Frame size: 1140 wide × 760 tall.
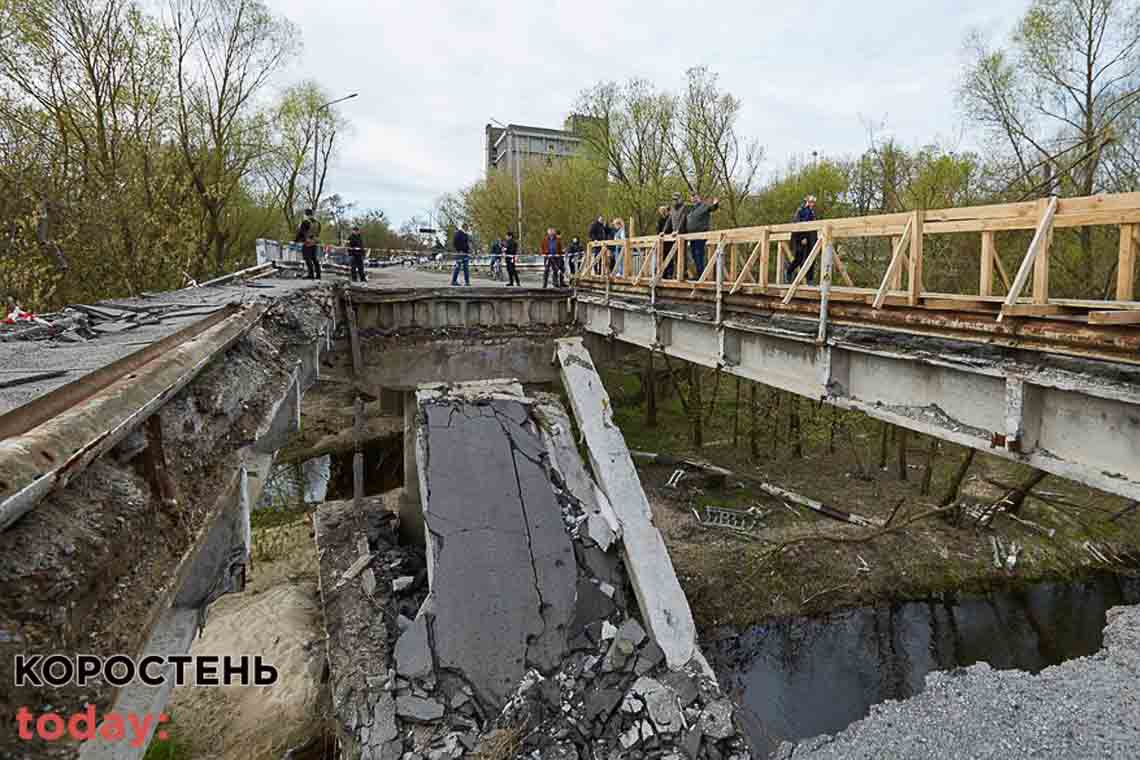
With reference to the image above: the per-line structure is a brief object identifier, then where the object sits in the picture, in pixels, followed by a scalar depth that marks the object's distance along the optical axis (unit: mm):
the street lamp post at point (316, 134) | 30234
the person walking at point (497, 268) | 23562
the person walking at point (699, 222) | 10805
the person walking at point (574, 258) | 16312
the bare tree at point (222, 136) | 19734
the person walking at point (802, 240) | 9029
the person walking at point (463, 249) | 16562
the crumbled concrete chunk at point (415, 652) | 6719
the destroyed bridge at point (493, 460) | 2324
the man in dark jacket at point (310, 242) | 13476
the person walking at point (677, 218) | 11547
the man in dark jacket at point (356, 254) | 16047
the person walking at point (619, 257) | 13266
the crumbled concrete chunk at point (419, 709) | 6312
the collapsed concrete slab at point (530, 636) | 6223
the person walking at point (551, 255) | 15719
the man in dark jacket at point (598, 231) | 16281
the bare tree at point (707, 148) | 23672
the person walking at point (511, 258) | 17078
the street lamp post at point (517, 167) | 26572
